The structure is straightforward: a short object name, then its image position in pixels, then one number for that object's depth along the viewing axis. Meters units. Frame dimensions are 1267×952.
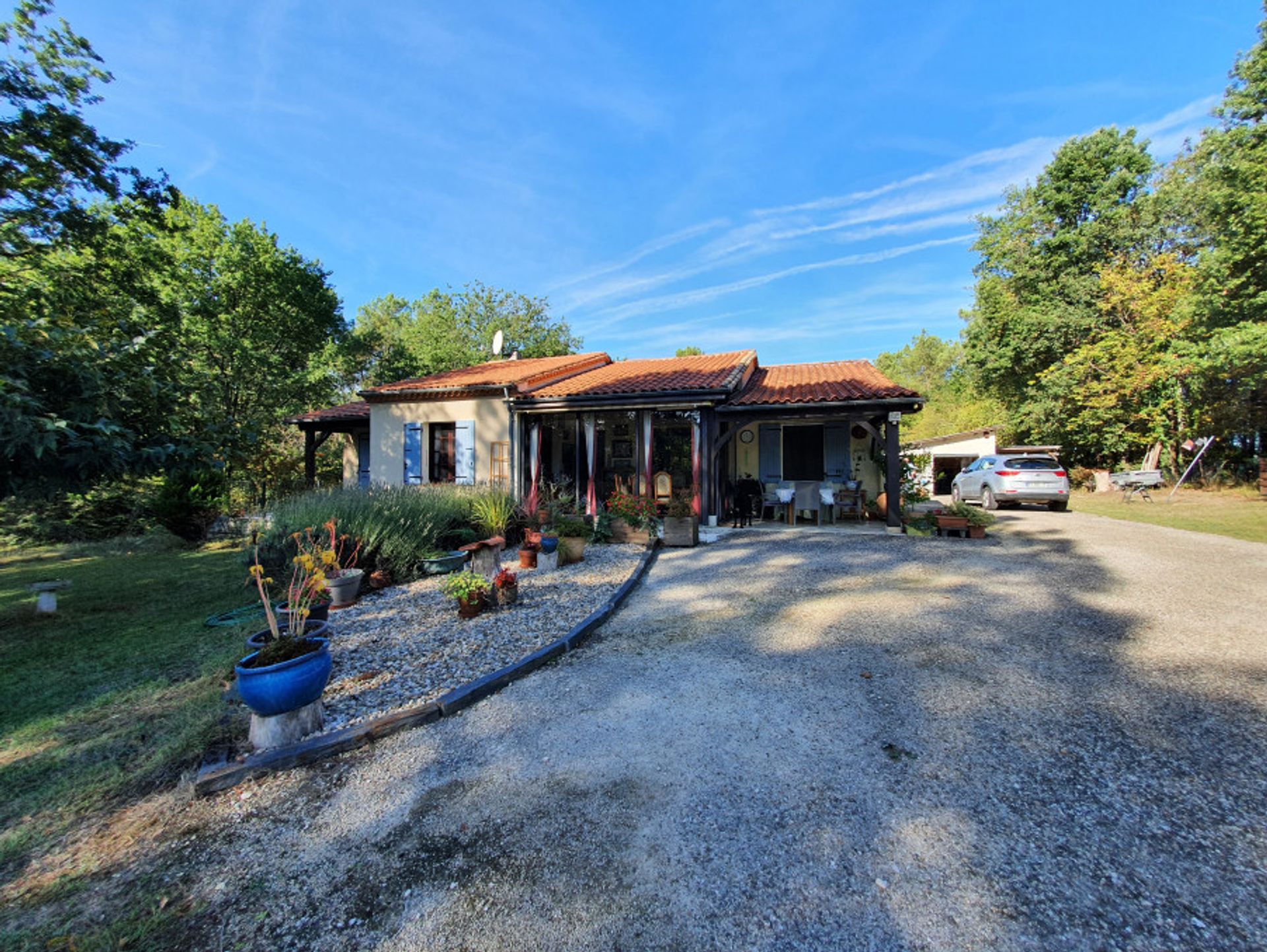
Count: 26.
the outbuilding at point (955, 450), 22.02
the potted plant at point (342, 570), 5.50
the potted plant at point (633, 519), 8.70
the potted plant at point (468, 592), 4.88
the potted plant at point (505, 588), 5.19
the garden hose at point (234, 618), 5.29
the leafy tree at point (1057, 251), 19.61
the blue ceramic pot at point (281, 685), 2.65
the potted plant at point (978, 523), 8.80
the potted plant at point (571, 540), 7.13
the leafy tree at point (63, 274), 4.75
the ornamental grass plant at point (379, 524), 6.44
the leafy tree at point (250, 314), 14.99
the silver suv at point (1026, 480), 12.62
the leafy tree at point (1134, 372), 17.62
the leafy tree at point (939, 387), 31.36
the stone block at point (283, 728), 2.72
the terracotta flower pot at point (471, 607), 4.87
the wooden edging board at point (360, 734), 2.51
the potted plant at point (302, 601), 3.14
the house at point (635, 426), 9.84
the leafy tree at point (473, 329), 27.28
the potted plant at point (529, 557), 7.26
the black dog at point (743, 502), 10.19
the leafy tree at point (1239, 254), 12.46
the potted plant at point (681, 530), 8.64
